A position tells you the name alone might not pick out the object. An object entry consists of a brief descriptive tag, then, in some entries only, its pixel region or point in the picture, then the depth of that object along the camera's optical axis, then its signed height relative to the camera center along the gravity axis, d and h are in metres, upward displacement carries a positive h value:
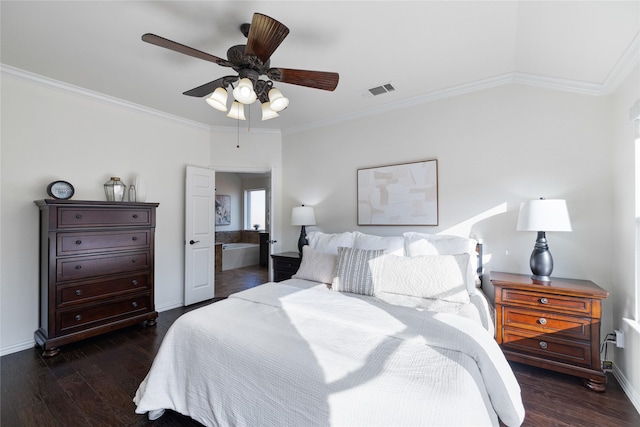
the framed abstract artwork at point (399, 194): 3.23 +0.24
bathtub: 7.01 -1.10
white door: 4.09 -0.35
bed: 1.10 -0.68
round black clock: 2.87 +0.22
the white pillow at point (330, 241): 3.21 -0.33
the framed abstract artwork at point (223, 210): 8.15 +0.06
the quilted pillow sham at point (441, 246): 2.62 -0.30
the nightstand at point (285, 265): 3.66 -0.69
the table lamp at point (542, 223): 2.31 -0.07
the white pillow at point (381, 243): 2.84 -0.31
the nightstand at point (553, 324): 2.12 -0.86
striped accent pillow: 2.45 -0.51
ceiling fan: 1.66 +0.98
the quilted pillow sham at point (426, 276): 2.25 -0.51
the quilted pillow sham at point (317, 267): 2.78 -0.54
